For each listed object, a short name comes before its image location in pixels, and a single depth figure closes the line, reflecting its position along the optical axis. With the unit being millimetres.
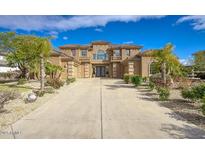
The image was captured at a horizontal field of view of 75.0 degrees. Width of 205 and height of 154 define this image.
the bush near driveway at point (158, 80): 10610
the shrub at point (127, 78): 13410
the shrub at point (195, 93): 5968
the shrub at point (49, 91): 8461
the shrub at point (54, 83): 9995
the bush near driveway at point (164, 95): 6843
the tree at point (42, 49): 9223
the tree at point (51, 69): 13871
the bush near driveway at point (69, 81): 12483
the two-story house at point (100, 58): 20428
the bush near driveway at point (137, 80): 11032
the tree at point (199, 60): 17092
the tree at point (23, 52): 12021
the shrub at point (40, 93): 7506
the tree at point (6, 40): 13052
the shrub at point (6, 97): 5561
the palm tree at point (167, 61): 10376
